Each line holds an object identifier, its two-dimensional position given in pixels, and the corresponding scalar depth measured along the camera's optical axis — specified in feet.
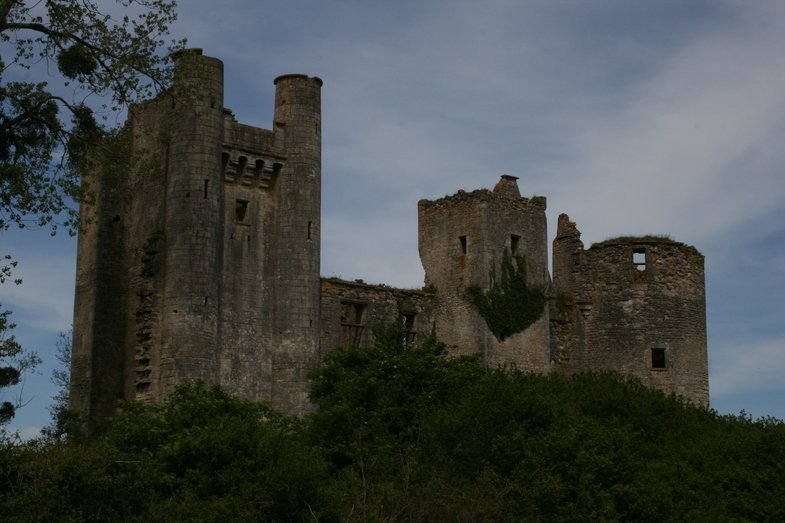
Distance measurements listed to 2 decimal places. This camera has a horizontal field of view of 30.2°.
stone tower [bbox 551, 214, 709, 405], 141.69
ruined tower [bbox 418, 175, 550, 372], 135.33
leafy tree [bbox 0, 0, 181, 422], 83.92
